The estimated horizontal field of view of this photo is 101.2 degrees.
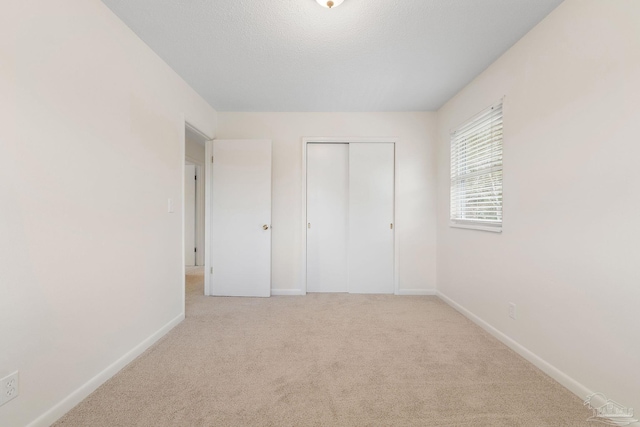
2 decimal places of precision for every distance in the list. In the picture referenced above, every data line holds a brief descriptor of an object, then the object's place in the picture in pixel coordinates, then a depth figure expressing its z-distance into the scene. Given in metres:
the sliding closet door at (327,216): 3.59
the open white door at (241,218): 3.34
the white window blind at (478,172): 2.32
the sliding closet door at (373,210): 3.52
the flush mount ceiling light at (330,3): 1.59
